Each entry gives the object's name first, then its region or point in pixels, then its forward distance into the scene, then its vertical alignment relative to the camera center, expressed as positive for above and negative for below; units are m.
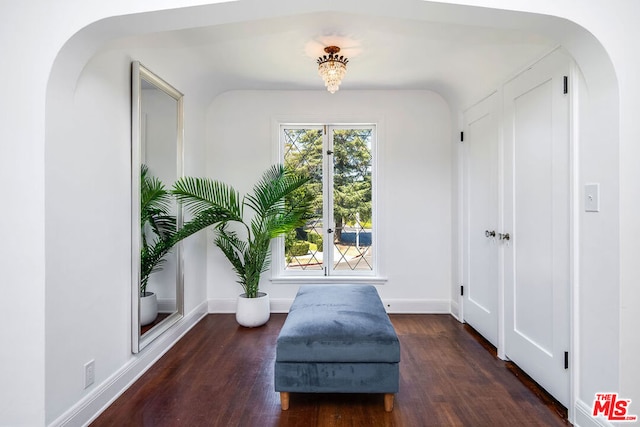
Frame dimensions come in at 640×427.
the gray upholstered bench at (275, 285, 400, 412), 1.88 -0.81
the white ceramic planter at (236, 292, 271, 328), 3.27 -0.93
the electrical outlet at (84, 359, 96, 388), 1.86 -0.87
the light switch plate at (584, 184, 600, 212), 1.67 +0.08
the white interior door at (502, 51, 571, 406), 1.96 -0.06
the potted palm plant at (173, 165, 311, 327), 3.11 -0.05
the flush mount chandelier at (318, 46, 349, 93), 2.62 +1.13
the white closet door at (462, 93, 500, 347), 2.78 -0.04
